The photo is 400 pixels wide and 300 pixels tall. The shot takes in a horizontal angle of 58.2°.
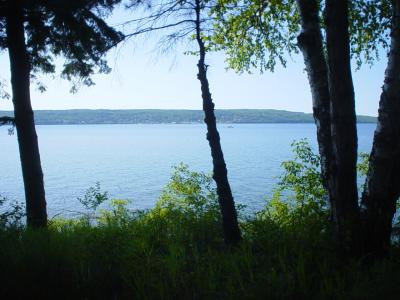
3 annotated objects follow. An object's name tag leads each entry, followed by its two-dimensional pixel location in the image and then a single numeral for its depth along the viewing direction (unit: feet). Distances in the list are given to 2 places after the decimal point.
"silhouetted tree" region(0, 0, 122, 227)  28.19
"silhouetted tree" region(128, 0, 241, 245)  22.38
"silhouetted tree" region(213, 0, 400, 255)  16.15
